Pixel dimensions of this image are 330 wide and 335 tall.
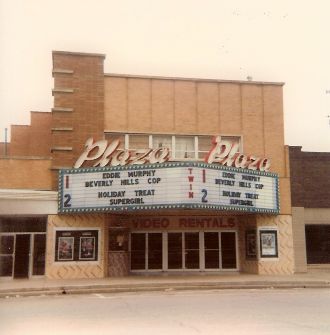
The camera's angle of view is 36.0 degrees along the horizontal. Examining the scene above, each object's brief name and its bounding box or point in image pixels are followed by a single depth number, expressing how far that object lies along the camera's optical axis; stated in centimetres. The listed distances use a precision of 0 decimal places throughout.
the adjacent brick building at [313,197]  2958
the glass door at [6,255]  2239
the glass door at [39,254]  2275
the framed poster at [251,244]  2512
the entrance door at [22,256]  2255
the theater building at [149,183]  2230
